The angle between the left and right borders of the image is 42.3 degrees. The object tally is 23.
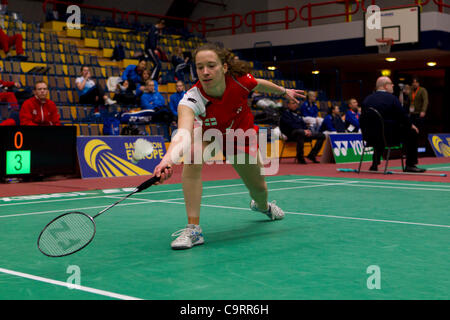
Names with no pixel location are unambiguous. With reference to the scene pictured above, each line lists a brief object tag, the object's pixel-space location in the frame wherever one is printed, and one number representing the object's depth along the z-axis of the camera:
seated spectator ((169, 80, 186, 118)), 13.91
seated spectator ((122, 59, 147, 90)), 14.45
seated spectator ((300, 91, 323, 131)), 15.61
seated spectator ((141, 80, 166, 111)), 13.45
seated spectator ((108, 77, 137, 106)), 13.66
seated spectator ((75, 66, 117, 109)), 13.28
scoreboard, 9.38
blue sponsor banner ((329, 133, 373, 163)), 13.92
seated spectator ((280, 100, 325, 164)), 14.05
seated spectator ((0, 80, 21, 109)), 11.52
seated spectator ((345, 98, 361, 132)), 15.62
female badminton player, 4.18
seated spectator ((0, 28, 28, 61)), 14.20
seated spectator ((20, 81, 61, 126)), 10.29
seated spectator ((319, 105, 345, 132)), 15.38
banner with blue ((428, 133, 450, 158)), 16.97
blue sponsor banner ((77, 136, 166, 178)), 10.17
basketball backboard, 18.69
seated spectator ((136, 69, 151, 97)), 13.99
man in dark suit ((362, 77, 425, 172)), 9.99
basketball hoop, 19.03
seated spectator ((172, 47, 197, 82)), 17.02
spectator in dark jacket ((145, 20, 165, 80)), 16.00
